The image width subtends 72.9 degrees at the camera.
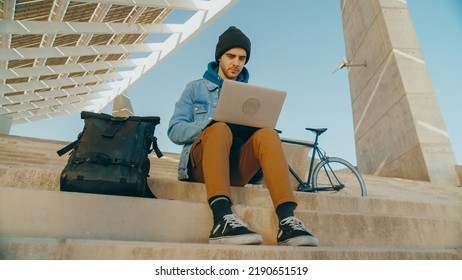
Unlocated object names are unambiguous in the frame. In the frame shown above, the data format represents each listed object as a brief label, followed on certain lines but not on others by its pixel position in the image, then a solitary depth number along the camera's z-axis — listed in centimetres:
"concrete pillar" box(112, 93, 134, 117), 1855
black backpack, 153
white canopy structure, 1031
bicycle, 375
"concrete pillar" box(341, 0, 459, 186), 539
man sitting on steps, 144
